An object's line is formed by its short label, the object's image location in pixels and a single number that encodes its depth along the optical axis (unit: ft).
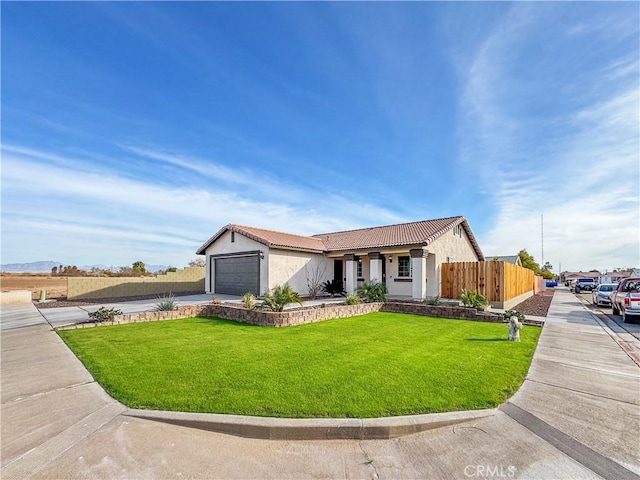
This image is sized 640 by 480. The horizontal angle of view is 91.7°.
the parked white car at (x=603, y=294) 61.56
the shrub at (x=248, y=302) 39.56
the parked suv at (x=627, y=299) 40.96
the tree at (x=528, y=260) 163.21
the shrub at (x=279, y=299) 37.40
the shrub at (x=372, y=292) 50.49
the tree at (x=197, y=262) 140.56
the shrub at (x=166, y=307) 41.01
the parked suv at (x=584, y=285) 117.39
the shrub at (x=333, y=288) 67.56
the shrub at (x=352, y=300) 44.87
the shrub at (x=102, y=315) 35.53
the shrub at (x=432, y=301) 45.90
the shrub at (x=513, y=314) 36.88
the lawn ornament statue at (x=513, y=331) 27.96
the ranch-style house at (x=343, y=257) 57.98
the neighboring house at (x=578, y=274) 263.49
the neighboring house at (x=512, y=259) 114.62
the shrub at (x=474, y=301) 41.99
